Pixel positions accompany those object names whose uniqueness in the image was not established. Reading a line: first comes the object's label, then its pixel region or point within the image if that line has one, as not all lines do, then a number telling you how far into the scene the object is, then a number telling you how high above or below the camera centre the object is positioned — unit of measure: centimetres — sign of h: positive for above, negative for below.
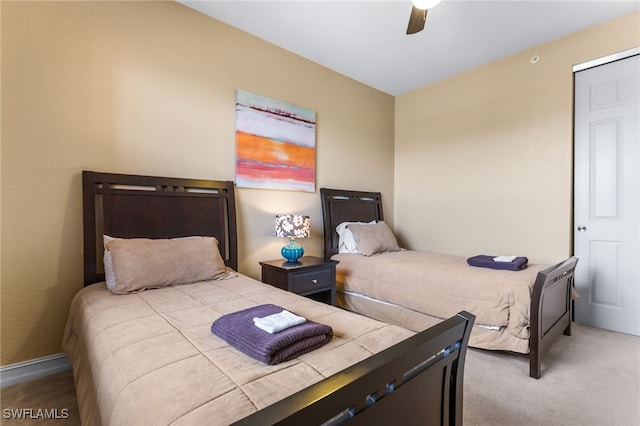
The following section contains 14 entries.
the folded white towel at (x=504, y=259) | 261 -47
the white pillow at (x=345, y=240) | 341 -38
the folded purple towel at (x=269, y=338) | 100 -47
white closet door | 272 +11
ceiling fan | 187 +130
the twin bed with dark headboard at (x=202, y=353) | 77 -51
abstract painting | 292 +68
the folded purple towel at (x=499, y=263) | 250 -50
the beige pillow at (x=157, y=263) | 184 -36
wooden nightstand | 257 -62
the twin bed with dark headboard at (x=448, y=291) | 209 -70
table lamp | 282 -22
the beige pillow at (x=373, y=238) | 328 -35
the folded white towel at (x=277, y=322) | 110 -44
